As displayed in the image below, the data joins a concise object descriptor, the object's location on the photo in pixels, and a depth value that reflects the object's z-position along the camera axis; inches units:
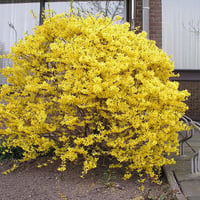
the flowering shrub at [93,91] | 104.9
